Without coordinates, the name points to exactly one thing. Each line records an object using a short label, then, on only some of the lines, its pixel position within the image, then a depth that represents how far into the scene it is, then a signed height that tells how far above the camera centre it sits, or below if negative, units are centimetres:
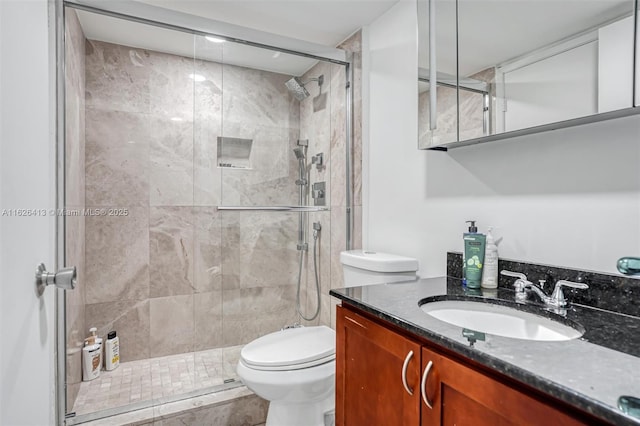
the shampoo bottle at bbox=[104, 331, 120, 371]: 228 -94
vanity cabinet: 68 -42
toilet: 154 -70
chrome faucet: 107 -26
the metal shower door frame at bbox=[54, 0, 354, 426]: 163 +25
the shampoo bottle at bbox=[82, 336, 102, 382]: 211 -91
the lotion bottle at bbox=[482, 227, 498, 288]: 129 -21
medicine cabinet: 98 +47
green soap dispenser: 132 -19
